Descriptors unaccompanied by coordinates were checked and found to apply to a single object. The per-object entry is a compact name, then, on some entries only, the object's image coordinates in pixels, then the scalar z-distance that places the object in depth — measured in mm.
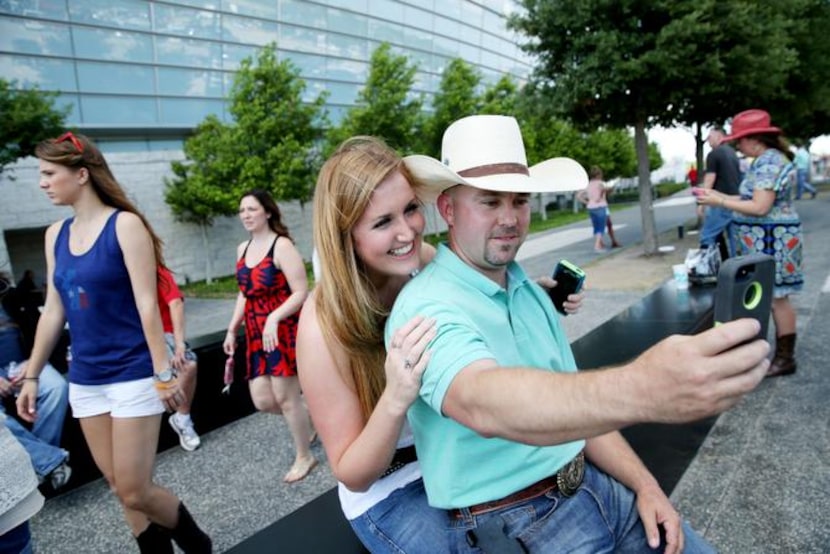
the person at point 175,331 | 2879
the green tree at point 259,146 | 17016
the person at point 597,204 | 13789
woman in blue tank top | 2559
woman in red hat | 4234
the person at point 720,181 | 7523
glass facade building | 19031
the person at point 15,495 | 1703
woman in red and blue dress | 3986
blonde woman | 1672
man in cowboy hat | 903
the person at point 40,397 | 2813
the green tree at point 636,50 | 9805
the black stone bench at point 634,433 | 2105
